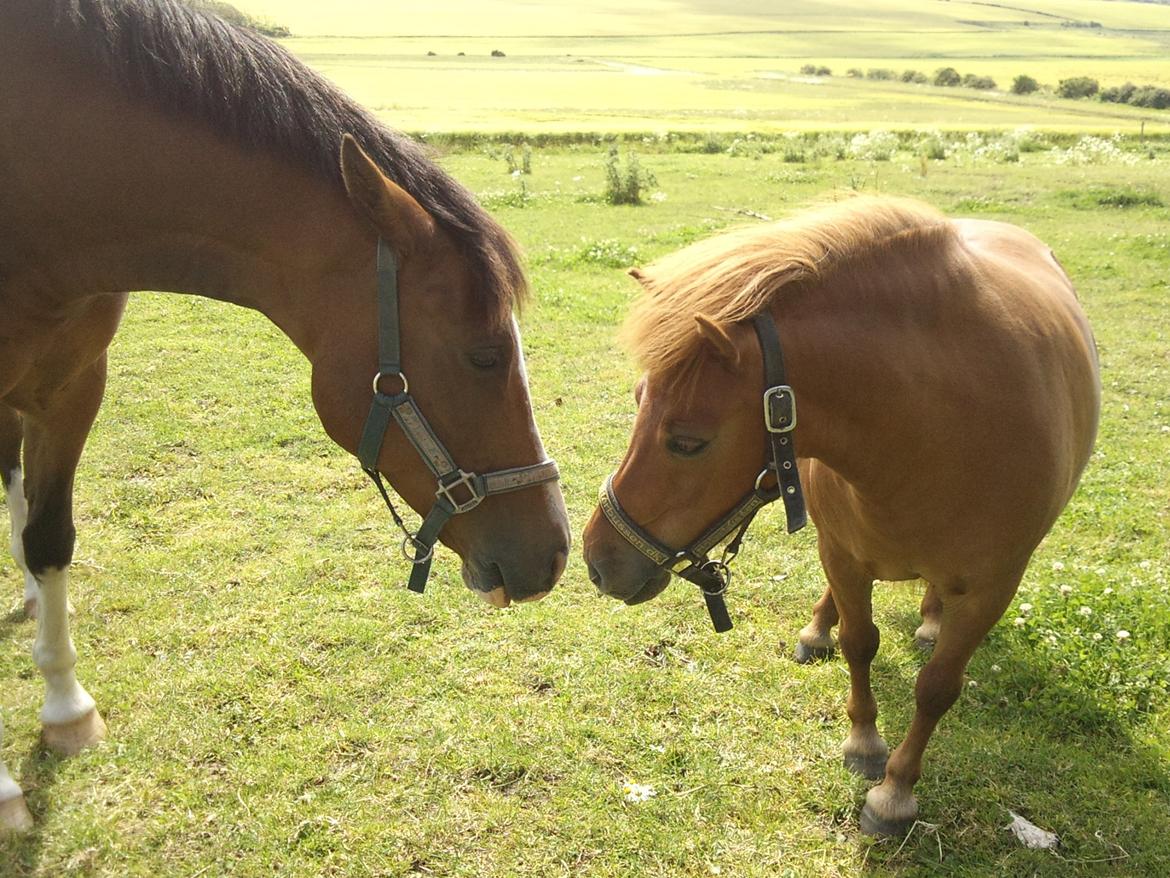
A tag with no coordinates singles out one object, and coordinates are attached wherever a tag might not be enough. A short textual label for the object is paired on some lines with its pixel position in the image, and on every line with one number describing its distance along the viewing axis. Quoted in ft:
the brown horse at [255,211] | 6.84
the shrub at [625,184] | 52.60
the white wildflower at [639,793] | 10.11
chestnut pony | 7.23
